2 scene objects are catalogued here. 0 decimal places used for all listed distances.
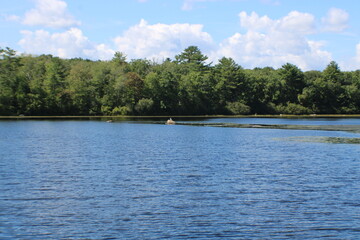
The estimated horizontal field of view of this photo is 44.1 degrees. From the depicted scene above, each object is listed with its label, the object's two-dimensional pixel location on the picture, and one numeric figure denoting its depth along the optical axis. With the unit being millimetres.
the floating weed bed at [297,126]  89831
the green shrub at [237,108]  181625
